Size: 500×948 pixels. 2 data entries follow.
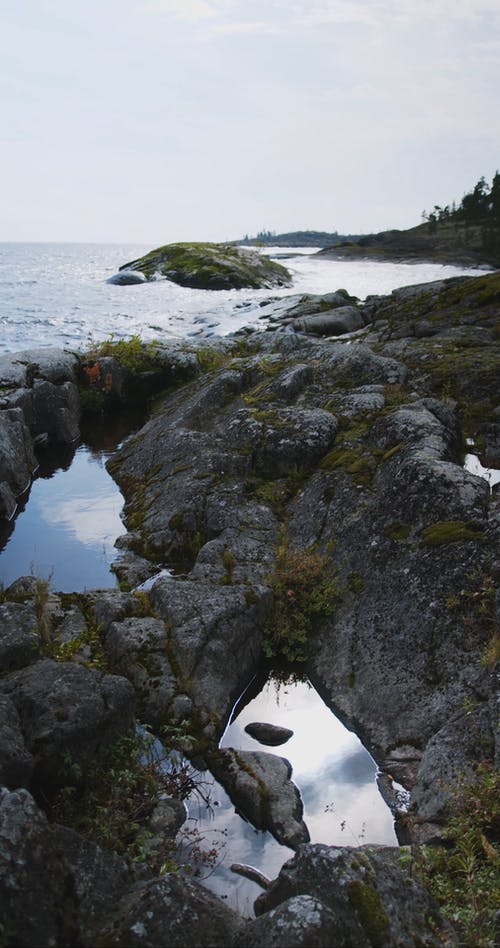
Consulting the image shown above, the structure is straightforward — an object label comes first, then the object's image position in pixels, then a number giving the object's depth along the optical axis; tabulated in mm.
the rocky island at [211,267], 81131
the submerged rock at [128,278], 85000
